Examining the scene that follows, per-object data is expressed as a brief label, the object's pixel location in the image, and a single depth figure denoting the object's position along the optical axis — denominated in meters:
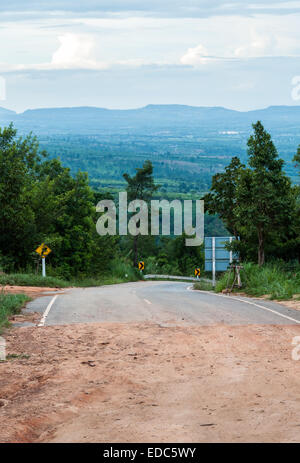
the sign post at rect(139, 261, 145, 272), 80.12
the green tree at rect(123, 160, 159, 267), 87.69
